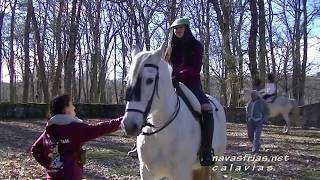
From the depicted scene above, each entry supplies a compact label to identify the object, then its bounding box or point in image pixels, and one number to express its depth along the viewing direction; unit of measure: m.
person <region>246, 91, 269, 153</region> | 12.19
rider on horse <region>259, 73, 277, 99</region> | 17.24
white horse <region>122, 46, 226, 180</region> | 4.36
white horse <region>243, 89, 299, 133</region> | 18.98
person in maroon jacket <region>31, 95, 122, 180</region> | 4.79
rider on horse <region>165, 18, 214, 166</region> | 5.53
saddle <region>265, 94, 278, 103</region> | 18.28
